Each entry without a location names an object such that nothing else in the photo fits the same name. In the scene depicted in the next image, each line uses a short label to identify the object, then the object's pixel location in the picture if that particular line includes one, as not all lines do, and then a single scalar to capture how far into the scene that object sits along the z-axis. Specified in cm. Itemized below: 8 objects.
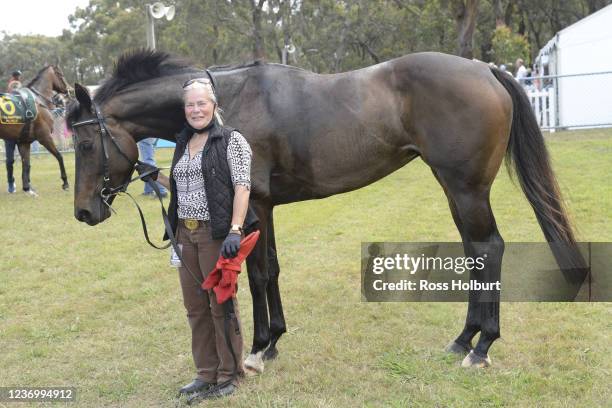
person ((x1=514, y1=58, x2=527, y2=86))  1845
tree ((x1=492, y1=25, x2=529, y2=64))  2434
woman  312
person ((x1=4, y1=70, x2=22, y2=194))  1191
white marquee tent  1596
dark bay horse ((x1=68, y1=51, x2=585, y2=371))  360
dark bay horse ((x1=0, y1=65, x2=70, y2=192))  1127
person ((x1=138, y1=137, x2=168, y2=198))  998
